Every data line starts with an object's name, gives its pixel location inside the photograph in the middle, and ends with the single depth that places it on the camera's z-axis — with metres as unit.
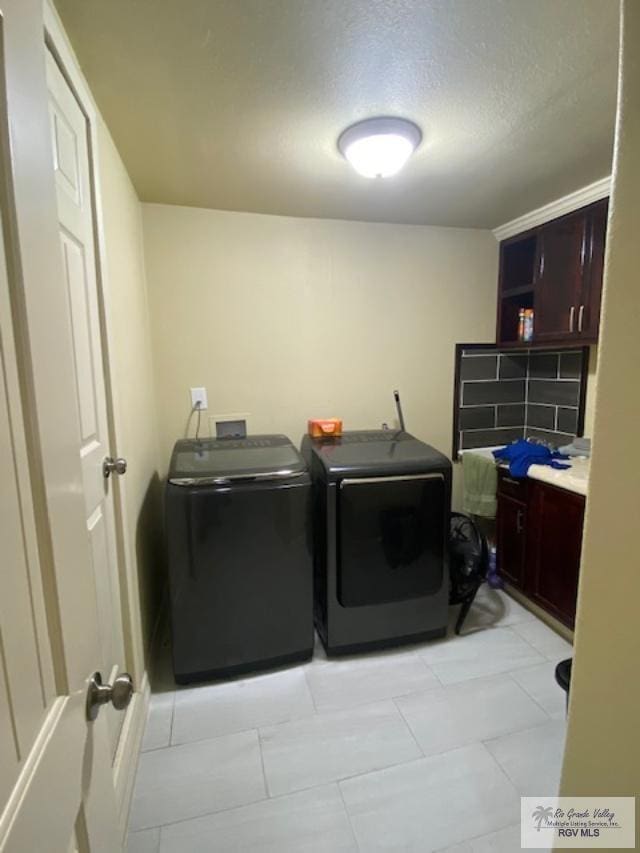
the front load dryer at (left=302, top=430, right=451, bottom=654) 1.84
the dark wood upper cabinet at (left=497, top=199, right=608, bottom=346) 2.01
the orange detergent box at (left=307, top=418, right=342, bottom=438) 2.36
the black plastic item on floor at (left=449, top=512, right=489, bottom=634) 2.10
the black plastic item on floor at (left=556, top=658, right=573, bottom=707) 1.40
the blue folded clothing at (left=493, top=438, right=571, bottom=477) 2.16
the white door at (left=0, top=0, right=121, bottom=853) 0.44
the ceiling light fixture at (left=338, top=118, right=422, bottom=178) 1.44
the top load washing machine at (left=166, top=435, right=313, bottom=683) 1.69
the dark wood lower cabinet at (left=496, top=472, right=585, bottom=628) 1.96
